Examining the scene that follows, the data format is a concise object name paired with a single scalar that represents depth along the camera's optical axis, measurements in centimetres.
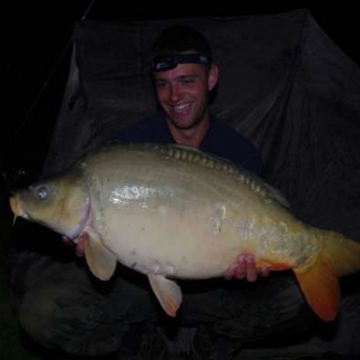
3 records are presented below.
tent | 295
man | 240
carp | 185
